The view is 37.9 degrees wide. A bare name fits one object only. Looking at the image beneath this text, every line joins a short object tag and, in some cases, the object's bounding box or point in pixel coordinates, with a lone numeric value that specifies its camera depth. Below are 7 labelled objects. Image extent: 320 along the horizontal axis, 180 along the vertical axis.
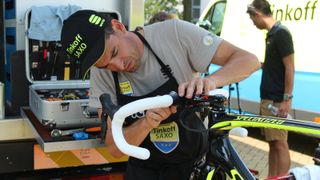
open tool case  2.76
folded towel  3.11
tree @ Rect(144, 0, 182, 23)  21.78
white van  6.27
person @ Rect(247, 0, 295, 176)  4.82
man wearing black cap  1.96
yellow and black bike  1.38
